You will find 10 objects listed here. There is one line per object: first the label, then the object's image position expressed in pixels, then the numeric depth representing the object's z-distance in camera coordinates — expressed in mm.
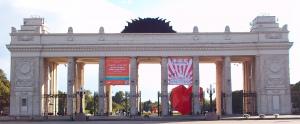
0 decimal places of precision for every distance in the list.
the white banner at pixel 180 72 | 75875
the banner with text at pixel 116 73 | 76062
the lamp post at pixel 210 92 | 64188
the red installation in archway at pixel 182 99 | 78125
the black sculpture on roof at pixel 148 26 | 78938
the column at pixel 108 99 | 79806
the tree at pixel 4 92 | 89538
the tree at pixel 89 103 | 126375
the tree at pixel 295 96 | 95050
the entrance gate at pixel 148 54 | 75312
